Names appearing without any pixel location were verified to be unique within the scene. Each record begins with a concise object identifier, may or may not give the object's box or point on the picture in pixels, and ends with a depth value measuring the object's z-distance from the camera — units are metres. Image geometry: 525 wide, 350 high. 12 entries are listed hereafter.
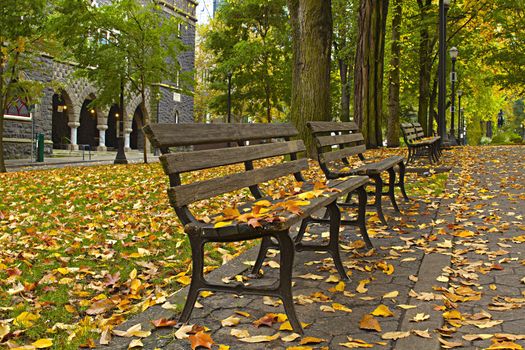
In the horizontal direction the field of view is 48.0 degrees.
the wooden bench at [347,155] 5.98
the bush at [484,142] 50.91
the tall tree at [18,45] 17.94
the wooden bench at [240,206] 3.43
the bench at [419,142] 11.95
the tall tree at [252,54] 33.84
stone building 30.08
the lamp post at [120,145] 24.82
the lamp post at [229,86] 33.41
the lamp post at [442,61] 16.09
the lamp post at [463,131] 60.45
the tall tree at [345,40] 30.37
